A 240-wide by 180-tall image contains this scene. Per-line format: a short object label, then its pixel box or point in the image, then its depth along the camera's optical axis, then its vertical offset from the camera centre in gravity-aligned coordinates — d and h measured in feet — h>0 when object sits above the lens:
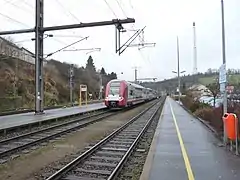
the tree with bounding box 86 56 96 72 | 405.18 +39.93
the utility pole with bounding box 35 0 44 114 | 88.33 +10.19
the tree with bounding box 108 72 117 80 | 412.40 +24.81
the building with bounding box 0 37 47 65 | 151.63 +22.12
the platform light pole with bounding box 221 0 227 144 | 38.88 +4.08
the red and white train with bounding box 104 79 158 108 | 118.93 +0.63
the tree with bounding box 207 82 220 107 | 88.53 +1.73
